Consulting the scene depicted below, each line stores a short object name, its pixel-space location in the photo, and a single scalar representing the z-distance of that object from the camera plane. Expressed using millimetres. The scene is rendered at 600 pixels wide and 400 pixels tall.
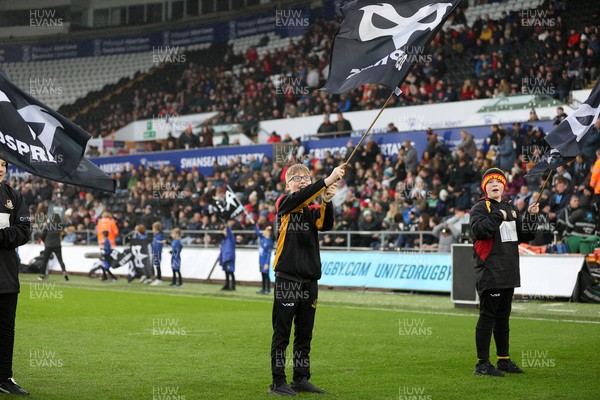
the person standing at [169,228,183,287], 26047
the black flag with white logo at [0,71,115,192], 8148
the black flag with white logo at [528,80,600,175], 10070
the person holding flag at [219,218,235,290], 24359
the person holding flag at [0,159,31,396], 8461
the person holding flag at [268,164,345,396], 8617
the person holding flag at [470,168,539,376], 9953
